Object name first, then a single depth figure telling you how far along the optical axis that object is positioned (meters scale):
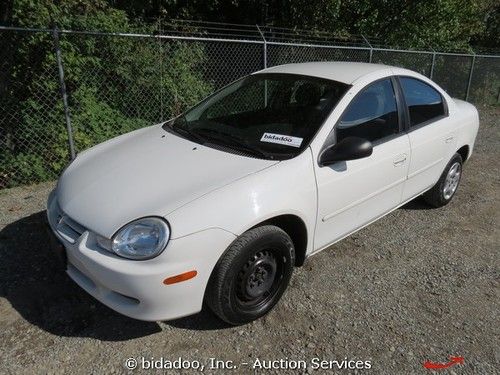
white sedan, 2.28
